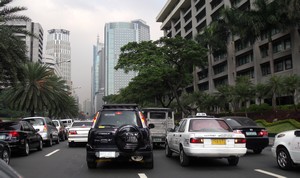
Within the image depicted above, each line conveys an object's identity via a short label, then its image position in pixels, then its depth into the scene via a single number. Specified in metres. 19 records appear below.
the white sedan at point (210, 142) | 9.83
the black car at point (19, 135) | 13.37
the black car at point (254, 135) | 13.62
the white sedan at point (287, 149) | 9.11
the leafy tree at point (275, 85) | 34.75
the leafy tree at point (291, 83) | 34.19
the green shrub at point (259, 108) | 40.75
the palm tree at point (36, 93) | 34.91
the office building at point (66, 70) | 181.02
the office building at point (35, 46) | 134.69
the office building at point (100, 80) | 177.75
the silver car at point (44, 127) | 19.47
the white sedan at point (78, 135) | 18.92
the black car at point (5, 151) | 9.88
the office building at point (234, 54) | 42.16
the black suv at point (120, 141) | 9.31
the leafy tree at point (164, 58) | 43.00
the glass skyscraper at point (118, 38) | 130.25
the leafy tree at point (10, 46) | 17.67
